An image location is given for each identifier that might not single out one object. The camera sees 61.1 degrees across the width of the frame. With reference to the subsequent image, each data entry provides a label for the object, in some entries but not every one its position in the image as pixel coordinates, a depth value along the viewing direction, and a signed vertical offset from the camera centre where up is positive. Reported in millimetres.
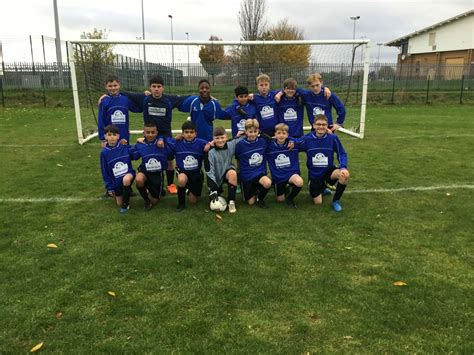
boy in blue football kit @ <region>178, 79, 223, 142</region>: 6148 -340
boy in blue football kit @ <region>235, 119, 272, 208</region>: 5344 -1003
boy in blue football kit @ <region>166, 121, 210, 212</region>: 5296 -918
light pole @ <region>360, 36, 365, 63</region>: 11139 +914
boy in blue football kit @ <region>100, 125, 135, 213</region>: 5246 -1031
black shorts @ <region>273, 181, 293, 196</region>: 5461 -1350
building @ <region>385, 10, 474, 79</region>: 35219 +4083
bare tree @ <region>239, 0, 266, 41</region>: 26859 +4353
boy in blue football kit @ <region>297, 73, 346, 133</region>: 6245 -255
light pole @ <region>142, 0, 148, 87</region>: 12023 +406
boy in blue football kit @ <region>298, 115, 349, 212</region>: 5383 -899
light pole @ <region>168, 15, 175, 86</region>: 10859 +741
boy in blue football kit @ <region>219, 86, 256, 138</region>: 5953 -347
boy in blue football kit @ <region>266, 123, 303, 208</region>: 5414 -1032
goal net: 10570 +618
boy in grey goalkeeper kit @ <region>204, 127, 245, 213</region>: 5266 -1034
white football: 5160 -1487
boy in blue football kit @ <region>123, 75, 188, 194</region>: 6027 -337
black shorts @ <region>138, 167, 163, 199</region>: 5312 -1244
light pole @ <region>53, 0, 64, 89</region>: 23391 +2363
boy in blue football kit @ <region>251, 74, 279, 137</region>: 6088 -336
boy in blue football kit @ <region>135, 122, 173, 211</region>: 5309 -973
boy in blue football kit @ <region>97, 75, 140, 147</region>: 6277 -316
